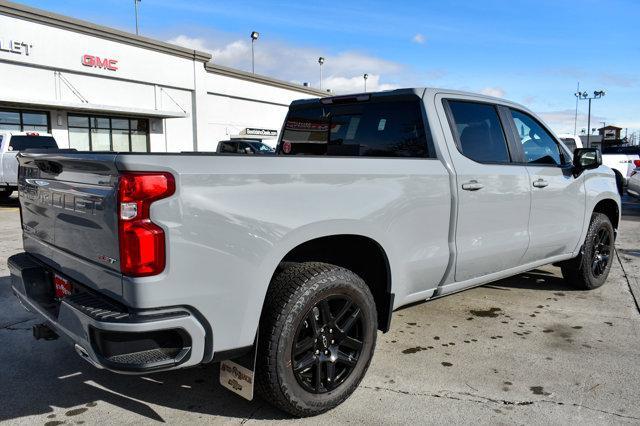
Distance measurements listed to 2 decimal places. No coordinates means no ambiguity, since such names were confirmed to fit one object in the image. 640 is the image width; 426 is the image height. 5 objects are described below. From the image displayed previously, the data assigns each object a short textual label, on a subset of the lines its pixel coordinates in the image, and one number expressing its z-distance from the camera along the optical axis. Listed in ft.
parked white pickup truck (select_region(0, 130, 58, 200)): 43.09
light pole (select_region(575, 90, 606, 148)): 202.53
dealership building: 68.74
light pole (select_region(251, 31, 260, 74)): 130.02
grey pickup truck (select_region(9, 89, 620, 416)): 7.42
